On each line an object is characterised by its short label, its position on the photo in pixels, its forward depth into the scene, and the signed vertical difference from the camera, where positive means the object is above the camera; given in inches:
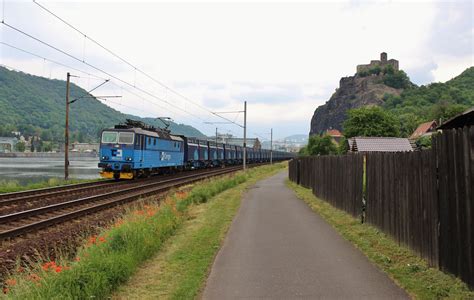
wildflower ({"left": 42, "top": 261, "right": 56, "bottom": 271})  264.7 -63.1
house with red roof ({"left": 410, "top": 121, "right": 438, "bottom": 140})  3833.7 +284.3
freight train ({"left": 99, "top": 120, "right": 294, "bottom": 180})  1098.1 +20.5
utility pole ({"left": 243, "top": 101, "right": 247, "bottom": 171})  1649.7 +153.9
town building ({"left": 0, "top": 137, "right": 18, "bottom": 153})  5308.1 +156.7
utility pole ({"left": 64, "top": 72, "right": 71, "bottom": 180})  1154.1 +65.9
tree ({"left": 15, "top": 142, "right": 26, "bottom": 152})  5585.6 +141.0
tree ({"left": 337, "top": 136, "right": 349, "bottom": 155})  3202.8 +103.4
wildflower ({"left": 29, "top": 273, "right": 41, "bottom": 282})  243.2 -64.1
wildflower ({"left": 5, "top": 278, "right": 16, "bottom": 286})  248.8 -69.4
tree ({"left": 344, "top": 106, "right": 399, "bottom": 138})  3344.0 +271.0
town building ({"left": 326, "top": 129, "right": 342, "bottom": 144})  6515.8 +346.1
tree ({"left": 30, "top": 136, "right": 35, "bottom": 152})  5793.8 +162.2
